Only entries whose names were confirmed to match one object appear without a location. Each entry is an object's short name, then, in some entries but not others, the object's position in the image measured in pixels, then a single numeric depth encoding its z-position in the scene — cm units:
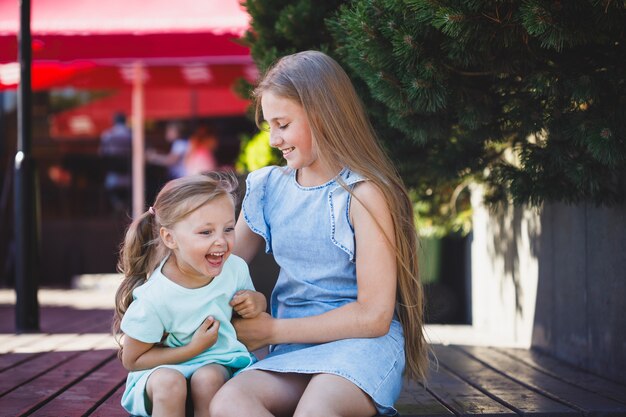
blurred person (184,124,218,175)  955
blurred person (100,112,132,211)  1002
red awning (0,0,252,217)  647
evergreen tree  237
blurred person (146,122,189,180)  1003
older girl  223
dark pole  487
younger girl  217
